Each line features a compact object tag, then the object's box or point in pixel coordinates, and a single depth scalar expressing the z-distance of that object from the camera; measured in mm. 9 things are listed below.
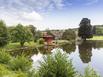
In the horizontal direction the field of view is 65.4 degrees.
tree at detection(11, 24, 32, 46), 21862
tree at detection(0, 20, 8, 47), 18430
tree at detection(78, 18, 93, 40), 32092
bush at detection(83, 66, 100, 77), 4223
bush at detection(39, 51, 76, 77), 4592
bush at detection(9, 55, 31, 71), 7157
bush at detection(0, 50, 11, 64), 8378
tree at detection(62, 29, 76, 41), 32517
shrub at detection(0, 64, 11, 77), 6569
